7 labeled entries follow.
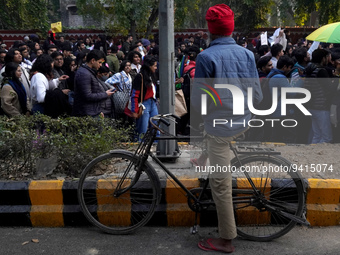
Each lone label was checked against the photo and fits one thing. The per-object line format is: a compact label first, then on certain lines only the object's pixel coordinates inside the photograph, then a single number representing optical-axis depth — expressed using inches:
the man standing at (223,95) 133.5
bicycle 147.6
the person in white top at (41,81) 244.8
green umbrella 265.7
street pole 181.3
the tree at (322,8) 853.8
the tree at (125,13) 808.9
